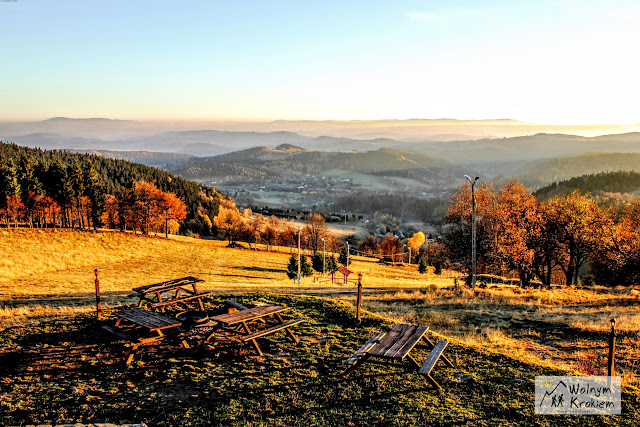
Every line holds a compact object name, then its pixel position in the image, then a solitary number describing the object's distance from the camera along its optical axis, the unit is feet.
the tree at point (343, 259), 190.22
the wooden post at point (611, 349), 24.55
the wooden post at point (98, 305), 38.17
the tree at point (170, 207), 214.90
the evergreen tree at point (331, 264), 156.98
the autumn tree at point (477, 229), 103.04
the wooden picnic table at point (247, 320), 29.35
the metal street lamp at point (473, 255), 78.74
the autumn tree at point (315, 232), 229.25
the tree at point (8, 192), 192.44
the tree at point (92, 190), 223.51
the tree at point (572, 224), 112.68
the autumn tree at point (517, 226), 99.09
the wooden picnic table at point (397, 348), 24.13
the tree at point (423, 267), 194.80
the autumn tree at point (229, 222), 273.29
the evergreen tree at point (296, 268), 124.24
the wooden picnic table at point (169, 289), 40.70
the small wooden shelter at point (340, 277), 124.85
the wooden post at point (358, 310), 38.91
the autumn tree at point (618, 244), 108.99
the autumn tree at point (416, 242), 327.67
